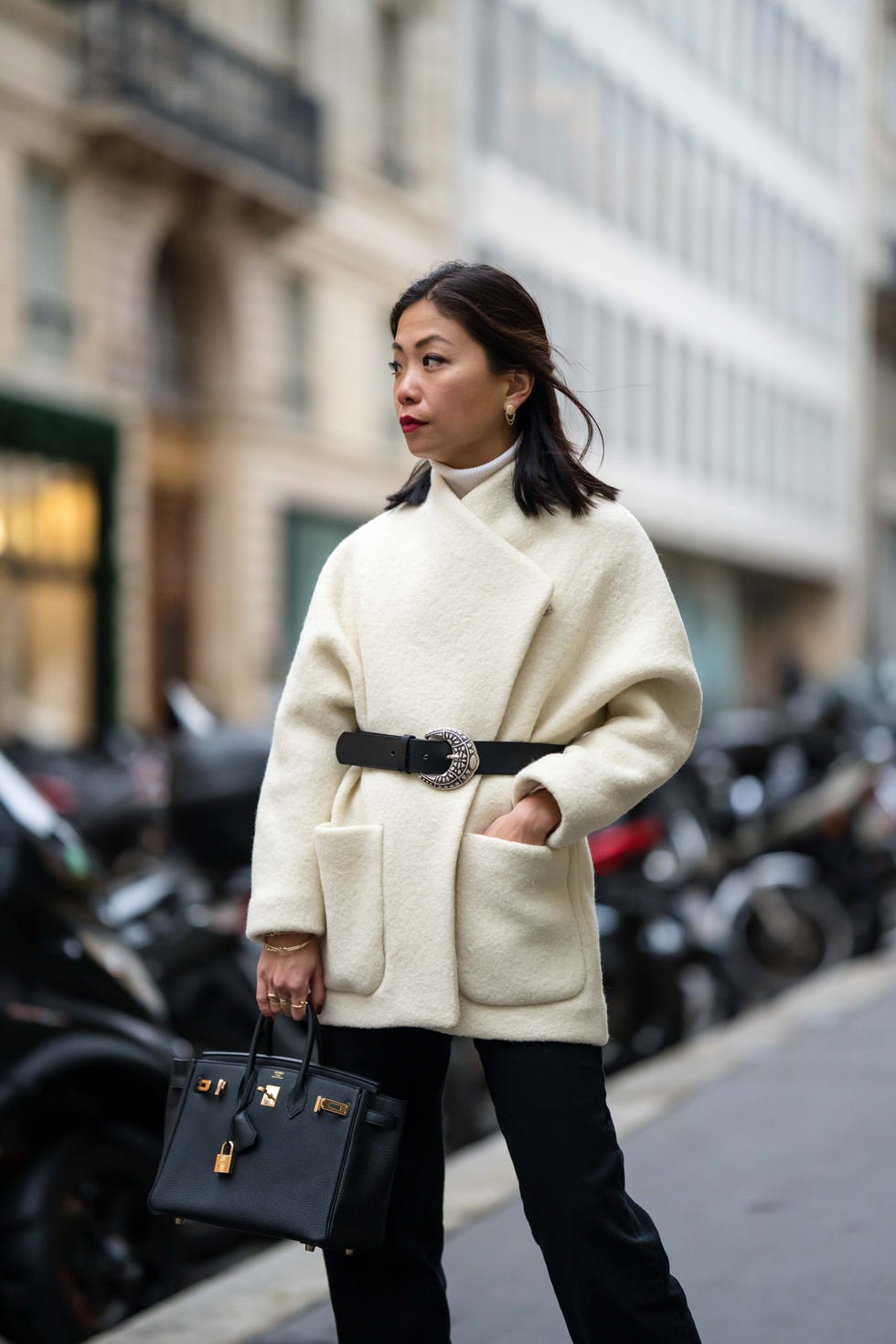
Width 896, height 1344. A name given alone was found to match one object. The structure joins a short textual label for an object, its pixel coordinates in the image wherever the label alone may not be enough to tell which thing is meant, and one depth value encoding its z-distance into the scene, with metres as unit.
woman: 2.60
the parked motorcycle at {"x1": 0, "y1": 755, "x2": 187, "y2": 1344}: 3.44
